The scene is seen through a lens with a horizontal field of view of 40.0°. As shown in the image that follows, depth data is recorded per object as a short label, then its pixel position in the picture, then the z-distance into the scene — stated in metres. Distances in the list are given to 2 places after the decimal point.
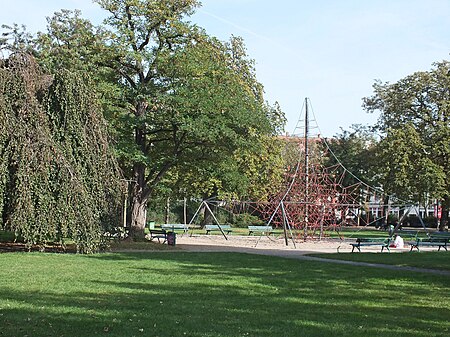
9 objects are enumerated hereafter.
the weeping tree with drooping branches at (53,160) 18.20
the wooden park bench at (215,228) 36.74
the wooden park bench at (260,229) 36.03
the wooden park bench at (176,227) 35.87
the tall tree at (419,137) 42.12
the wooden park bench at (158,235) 26.36
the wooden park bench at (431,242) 25.42
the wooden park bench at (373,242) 24.05
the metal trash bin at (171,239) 25.66
